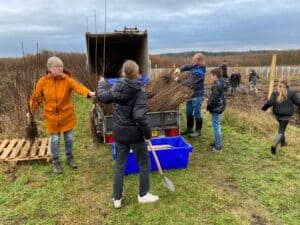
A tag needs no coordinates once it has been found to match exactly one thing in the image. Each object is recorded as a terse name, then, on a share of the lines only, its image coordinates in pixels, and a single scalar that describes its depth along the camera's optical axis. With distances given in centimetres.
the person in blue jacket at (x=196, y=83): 462
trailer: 420
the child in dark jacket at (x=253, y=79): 1403
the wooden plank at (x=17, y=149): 405
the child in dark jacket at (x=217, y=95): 420
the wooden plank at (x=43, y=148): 412
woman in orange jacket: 341
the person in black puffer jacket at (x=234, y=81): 1279
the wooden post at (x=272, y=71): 739
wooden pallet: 397
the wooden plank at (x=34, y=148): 410
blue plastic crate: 357
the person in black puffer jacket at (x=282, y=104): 444
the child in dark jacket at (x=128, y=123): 268
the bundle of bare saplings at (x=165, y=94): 419
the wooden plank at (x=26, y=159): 391
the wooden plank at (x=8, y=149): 405
